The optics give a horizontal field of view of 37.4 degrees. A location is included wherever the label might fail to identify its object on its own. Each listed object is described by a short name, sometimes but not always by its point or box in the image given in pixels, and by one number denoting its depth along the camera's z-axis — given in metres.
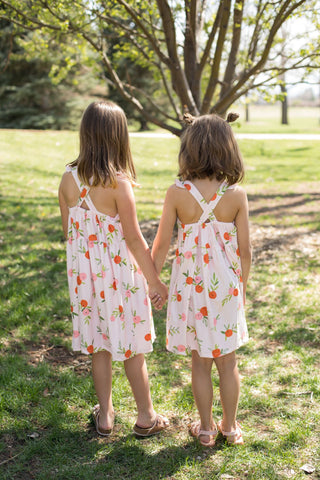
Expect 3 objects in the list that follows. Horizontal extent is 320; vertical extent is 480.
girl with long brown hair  2.39
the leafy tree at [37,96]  18.83
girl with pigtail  2.30
